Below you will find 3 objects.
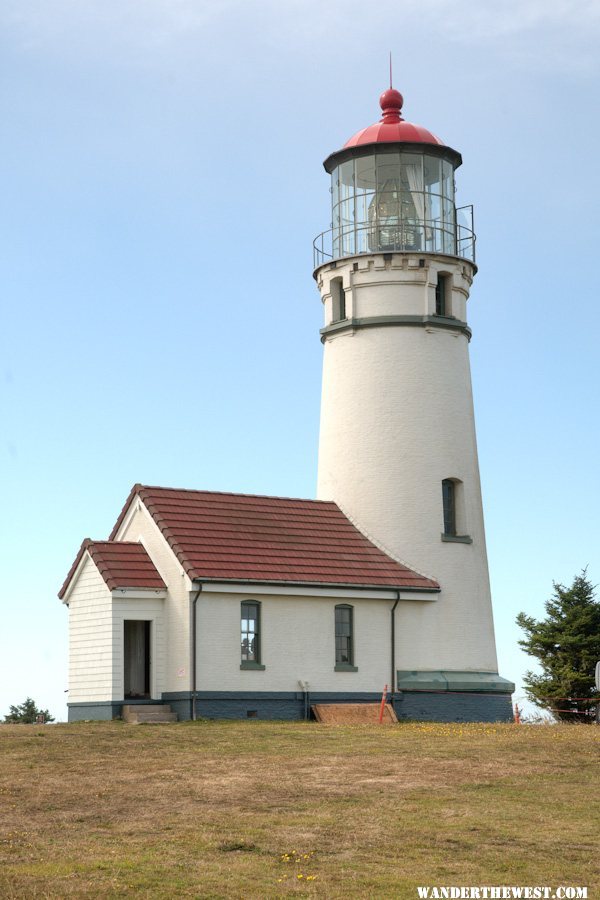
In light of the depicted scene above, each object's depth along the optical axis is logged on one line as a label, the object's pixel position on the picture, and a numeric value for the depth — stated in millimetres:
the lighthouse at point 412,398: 35531
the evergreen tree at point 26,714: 41781
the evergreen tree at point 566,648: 38625
